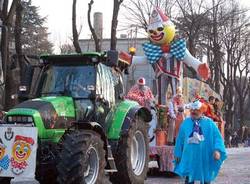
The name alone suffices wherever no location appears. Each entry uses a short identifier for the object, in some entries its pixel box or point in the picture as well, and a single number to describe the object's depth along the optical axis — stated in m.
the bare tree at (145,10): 39.34
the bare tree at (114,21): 24.03
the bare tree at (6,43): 20.21
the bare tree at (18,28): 21.38
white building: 55.09
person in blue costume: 8.25
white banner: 8.77
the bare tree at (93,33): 23.95
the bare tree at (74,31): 23.21
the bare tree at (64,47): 51.80
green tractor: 9.02
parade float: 15.86
